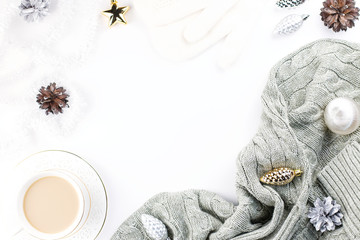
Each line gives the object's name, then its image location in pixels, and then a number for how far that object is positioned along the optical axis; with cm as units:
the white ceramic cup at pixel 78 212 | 113
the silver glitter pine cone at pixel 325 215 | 106
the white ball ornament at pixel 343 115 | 105
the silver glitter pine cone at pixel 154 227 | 111
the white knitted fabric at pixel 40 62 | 117
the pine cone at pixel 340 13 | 115
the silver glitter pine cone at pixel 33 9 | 116
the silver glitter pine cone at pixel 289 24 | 115
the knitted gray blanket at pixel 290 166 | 107
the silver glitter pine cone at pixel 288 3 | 117
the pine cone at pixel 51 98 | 117
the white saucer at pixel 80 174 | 116
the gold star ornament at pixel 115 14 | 116
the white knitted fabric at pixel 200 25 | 117
